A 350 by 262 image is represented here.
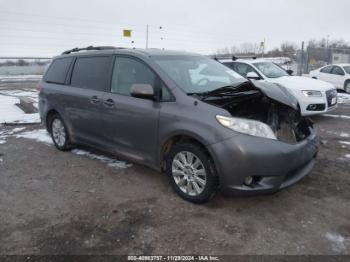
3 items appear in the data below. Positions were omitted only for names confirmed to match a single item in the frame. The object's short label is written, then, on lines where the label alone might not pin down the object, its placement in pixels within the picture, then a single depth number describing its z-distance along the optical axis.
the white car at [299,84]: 8.13
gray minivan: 3.46
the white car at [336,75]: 14.47
